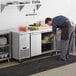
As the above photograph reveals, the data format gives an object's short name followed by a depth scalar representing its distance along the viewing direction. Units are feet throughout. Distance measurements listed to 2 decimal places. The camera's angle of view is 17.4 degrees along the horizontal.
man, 20.18
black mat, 17.28
